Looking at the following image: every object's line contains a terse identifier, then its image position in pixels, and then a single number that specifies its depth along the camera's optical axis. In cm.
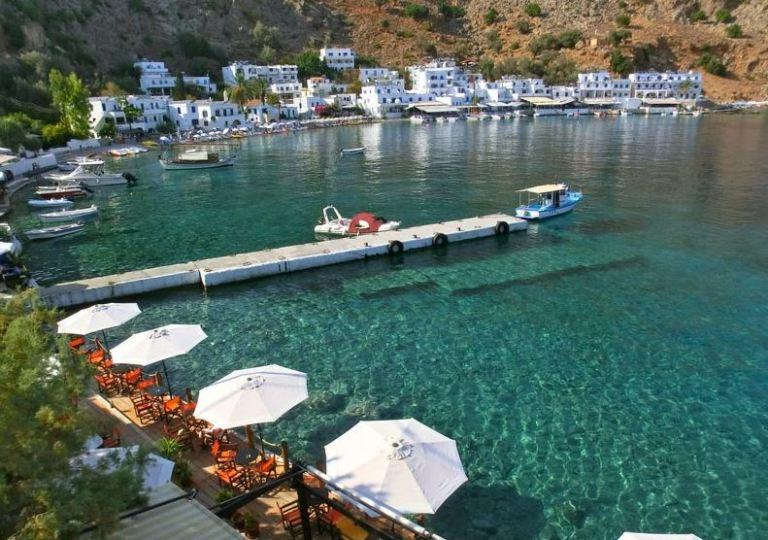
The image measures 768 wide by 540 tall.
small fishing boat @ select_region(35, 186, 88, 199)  4751
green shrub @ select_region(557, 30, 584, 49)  17238
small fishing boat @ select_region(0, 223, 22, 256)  2564
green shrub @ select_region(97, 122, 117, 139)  9006
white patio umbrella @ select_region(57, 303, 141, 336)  1662
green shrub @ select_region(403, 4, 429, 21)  19070
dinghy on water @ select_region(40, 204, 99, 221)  4038
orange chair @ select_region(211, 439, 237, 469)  1197
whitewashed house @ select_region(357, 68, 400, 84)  15255
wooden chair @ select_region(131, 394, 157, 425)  1415
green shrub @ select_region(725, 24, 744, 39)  16288
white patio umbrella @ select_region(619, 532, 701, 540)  871
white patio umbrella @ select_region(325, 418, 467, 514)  970
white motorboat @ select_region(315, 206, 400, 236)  3394
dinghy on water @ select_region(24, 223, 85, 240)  3588
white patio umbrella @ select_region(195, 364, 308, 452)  1180
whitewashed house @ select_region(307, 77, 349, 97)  14225
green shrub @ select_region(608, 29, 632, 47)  16725
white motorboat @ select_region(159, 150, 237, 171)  6322
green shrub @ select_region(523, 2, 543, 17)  19288
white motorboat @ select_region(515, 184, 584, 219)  3684
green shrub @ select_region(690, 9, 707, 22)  17825
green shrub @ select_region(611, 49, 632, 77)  15925
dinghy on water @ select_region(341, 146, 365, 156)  7188
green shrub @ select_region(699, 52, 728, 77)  15588
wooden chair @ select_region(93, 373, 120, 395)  1562
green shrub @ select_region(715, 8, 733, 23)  17325
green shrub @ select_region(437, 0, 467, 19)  19662
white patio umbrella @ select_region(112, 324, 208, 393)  1451
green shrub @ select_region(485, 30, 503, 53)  18612
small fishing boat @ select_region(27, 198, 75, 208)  4475
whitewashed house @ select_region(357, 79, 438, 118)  13712
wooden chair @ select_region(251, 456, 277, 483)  1163
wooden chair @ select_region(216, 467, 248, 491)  1138
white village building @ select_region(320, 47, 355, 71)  16150
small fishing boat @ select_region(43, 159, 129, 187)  5372
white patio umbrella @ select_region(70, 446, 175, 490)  907
